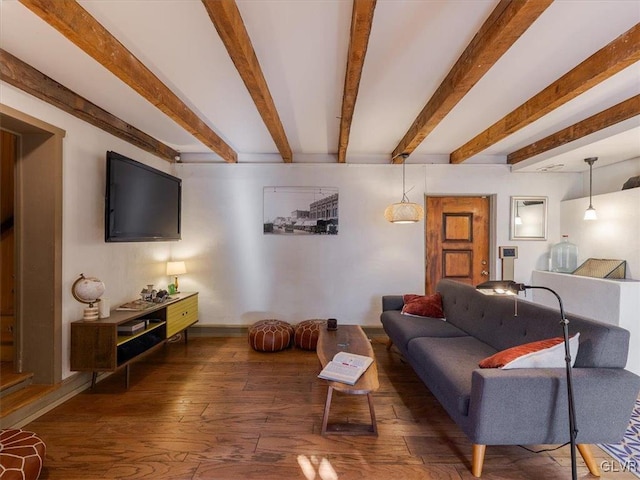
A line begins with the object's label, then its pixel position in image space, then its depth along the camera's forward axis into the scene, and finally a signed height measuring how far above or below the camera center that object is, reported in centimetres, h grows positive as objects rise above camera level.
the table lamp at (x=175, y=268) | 373 -42
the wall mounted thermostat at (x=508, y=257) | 404 -25
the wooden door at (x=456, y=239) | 420 +0
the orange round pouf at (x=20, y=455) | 147 -120
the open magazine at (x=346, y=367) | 192 -94
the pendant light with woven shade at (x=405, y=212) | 355 +33
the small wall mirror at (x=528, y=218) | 404 +31
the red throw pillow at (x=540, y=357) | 167 -70
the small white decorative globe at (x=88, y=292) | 247 -49
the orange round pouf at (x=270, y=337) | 342 -121
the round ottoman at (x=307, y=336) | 346 -120
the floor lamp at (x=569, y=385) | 142 -72
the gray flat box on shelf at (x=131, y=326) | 270 -87
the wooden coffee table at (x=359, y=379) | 186 -96
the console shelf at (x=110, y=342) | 243 -98
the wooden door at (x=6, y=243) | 256 -7
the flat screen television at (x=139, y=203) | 264 +37
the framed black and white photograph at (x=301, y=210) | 408 +40
